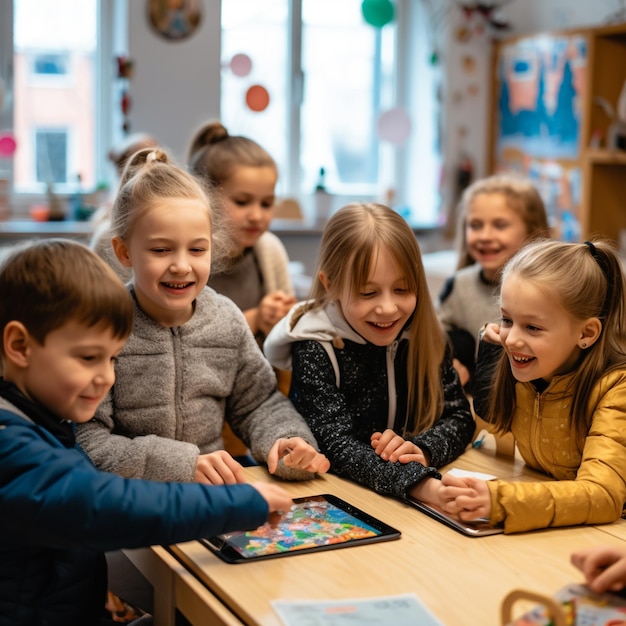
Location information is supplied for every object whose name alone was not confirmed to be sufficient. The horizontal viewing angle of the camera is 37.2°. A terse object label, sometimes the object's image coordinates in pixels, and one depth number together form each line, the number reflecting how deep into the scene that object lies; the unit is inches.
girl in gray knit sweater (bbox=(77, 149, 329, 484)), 58.6
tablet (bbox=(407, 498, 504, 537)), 52.2
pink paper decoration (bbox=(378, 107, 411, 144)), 177.5
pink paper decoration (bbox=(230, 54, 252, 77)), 161.3
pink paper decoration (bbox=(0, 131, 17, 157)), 151.2
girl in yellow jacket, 54.8
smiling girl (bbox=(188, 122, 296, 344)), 90.9
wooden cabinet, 158.7
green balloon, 159.9
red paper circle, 155.9
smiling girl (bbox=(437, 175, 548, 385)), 95.2
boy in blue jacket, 43.7
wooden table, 43.8
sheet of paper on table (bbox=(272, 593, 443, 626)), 41.4
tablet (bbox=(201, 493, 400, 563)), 49.1
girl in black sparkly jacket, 64.8
